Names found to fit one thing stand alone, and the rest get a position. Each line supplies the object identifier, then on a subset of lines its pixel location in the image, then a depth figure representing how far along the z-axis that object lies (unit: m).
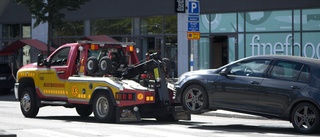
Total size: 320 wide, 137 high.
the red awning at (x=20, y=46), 37.22
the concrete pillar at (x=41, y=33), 39.56
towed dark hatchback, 13.76
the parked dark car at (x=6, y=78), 33.66
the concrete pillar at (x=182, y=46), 32.66
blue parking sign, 22.72
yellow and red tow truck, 16.23
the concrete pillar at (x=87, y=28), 37.25
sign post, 22.64
